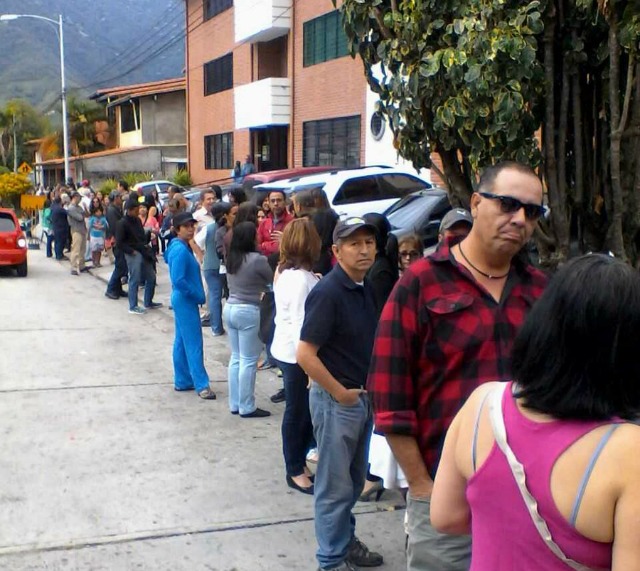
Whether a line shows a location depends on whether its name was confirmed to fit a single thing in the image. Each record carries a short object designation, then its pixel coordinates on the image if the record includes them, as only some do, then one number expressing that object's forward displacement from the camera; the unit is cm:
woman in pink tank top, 157
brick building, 2134
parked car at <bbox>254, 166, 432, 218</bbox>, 1270
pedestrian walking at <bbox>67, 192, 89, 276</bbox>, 1706
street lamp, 3253
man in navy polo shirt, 383
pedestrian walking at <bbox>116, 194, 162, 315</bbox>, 1211
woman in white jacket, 486
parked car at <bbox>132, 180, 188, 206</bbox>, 2277
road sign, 3082
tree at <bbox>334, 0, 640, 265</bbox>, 414
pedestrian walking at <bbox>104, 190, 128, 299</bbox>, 1348
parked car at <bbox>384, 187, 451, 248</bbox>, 1028
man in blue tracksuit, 701
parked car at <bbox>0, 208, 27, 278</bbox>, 1628
